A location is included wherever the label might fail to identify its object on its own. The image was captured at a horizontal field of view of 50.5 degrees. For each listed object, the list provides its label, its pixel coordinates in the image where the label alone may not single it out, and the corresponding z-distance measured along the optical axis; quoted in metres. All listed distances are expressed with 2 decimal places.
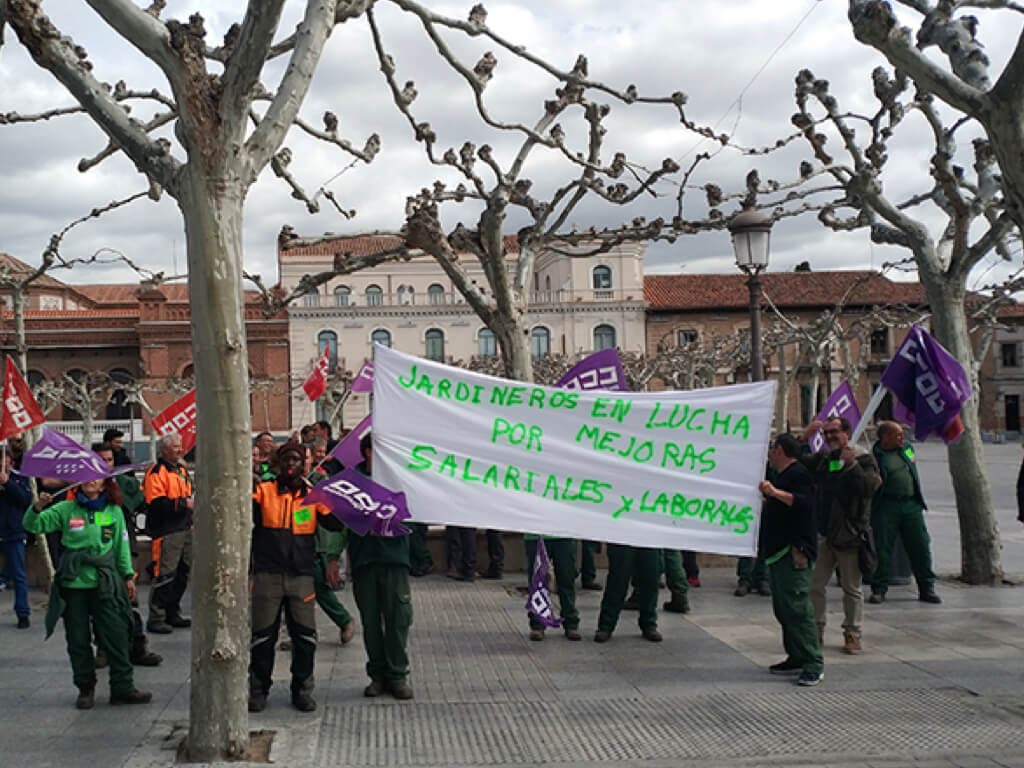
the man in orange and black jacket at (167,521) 9.72
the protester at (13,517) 10.55
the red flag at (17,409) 10.84
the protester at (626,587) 9.42
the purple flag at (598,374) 9.84
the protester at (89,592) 7.37
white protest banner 7.73
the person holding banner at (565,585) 9.60
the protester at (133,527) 8.61
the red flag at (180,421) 10.80
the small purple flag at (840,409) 11.65
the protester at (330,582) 8.99
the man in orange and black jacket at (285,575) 7.32
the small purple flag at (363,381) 12.80
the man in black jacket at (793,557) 7.91
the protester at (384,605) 7.59
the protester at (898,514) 11.41
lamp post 11.96
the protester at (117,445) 10.73
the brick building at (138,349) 62.41
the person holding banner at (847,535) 8.77
